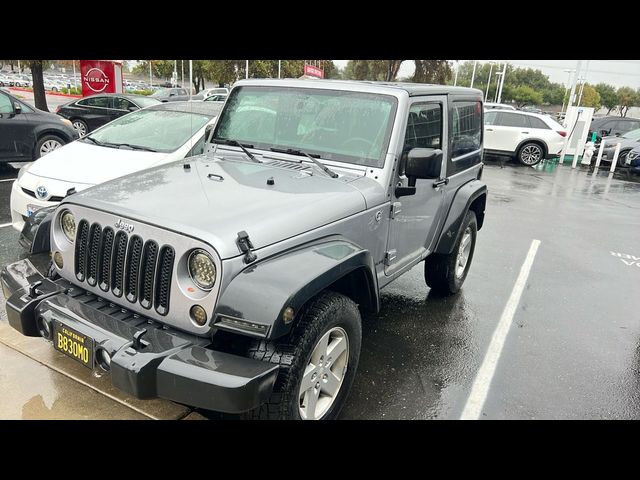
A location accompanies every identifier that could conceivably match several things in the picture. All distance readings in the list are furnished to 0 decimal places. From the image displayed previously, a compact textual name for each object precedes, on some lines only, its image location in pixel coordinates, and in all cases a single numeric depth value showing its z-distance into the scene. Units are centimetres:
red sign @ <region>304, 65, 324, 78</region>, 2930
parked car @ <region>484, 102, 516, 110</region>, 1817
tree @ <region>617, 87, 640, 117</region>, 9359
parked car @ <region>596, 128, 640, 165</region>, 1731
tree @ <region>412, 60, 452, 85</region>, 3776
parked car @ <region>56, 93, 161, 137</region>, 1473
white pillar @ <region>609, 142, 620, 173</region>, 1590
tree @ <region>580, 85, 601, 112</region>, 9294
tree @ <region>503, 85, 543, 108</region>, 8912
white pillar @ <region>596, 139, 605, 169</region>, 1664
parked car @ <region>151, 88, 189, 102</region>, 2786
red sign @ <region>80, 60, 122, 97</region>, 1944
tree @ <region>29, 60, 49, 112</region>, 1703
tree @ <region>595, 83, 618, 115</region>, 9981
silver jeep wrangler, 236
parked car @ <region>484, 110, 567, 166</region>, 1630
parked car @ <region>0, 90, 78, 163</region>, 920
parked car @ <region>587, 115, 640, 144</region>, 2316
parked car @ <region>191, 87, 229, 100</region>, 2625
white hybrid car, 538
